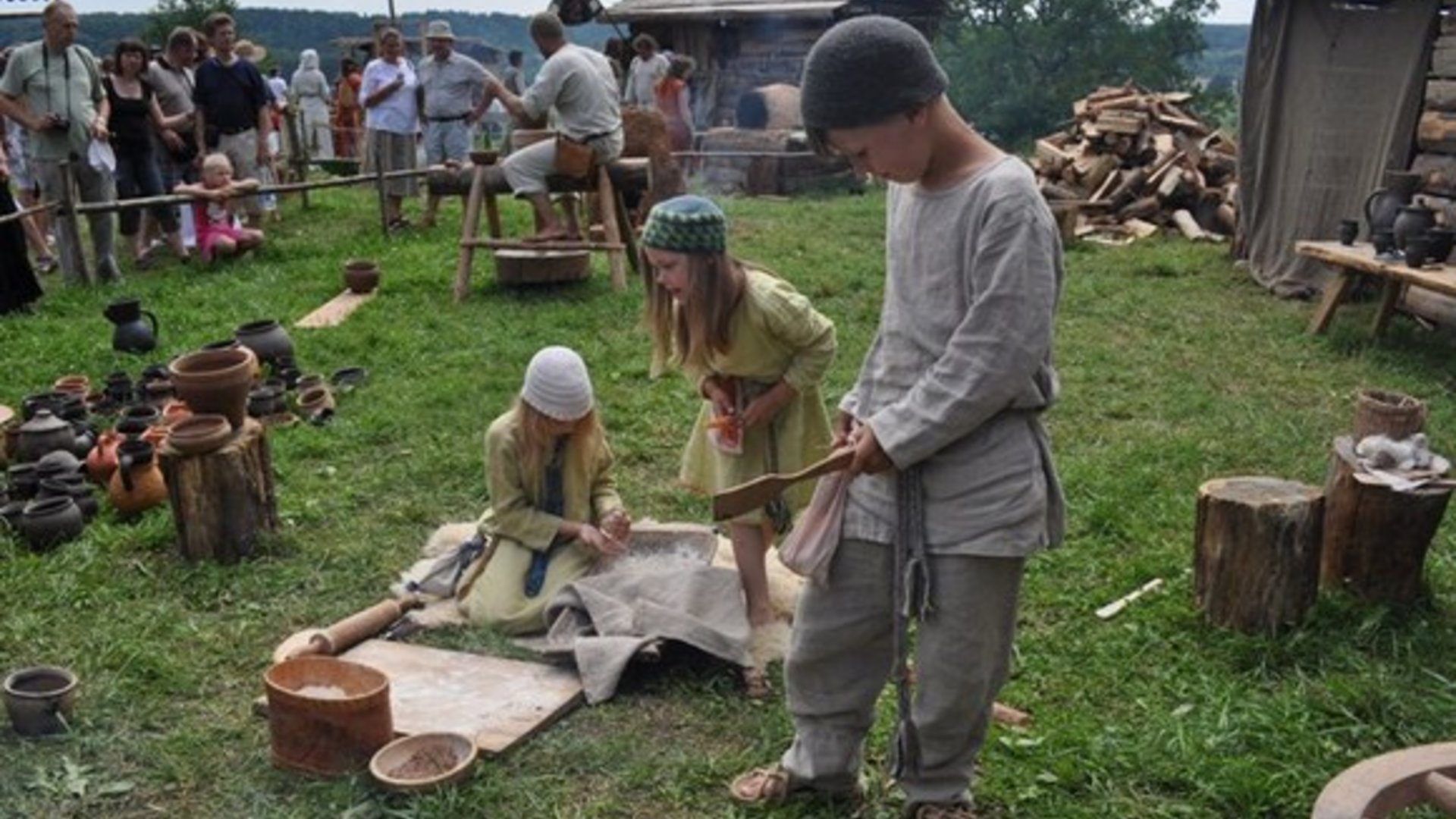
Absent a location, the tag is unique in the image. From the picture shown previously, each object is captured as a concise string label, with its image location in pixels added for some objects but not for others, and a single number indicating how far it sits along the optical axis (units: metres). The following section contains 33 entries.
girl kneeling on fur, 4.42
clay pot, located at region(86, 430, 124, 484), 5.91
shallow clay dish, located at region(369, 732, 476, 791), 3.46
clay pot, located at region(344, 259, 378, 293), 9.98
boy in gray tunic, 2.53
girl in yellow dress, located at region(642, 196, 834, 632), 3.85
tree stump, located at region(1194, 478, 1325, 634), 4.32
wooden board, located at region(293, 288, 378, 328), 9.16
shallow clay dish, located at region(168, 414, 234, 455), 4.96
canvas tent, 9.84
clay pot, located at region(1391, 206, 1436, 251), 8.45
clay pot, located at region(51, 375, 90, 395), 7.09
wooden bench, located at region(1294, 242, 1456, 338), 7.94
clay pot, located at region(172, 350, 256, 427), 5.25
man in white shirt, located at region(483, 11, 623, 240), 9.48
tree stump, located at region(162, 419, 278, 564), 5.00
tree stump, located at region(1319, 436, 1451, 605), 4.43
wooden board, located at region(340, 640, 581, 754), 3.81
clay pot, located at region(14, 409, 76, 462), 6.03
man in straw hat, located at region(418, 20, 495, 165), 13.27
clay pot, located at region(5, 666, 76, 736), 3.80
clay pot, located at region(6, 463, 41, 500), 5.65
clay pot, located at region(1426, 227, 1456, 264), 8.28
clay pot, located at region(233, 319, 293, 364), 7.59
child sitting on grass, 10.62
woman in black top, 10.88
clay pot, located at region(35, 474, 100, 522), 5.52
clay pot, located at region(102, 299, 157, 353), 8.16
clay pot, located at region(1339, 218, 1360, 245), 9.31
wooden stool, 9.73
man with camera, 9.58
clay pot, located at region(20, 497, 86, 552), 5.26
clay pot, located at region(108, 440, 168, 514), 5.58
